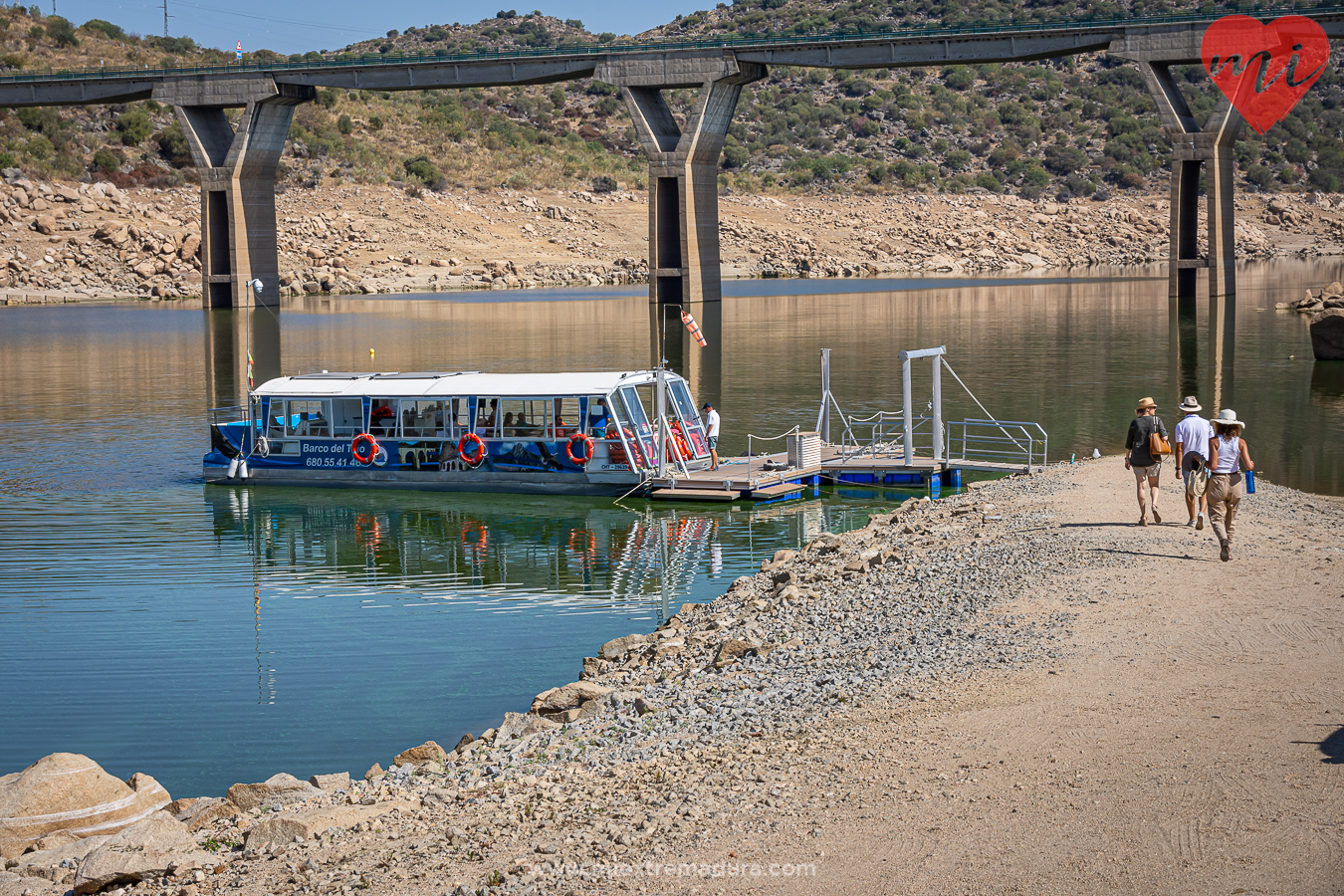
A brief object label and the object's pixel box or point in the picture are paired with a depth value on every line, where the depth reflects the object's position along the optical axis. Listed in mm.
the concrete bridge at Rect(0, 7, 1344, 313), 76375
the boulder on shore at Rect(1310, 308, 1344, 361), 50812
